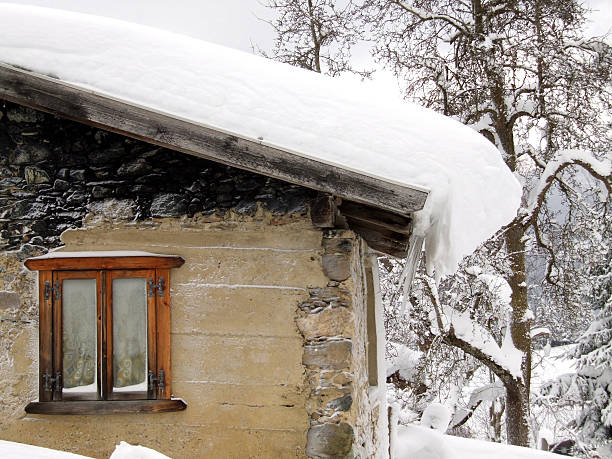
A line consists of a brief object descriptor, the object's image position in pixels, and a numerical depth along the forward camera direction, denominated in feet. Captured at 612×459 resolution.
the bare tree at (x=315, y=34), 33.19
